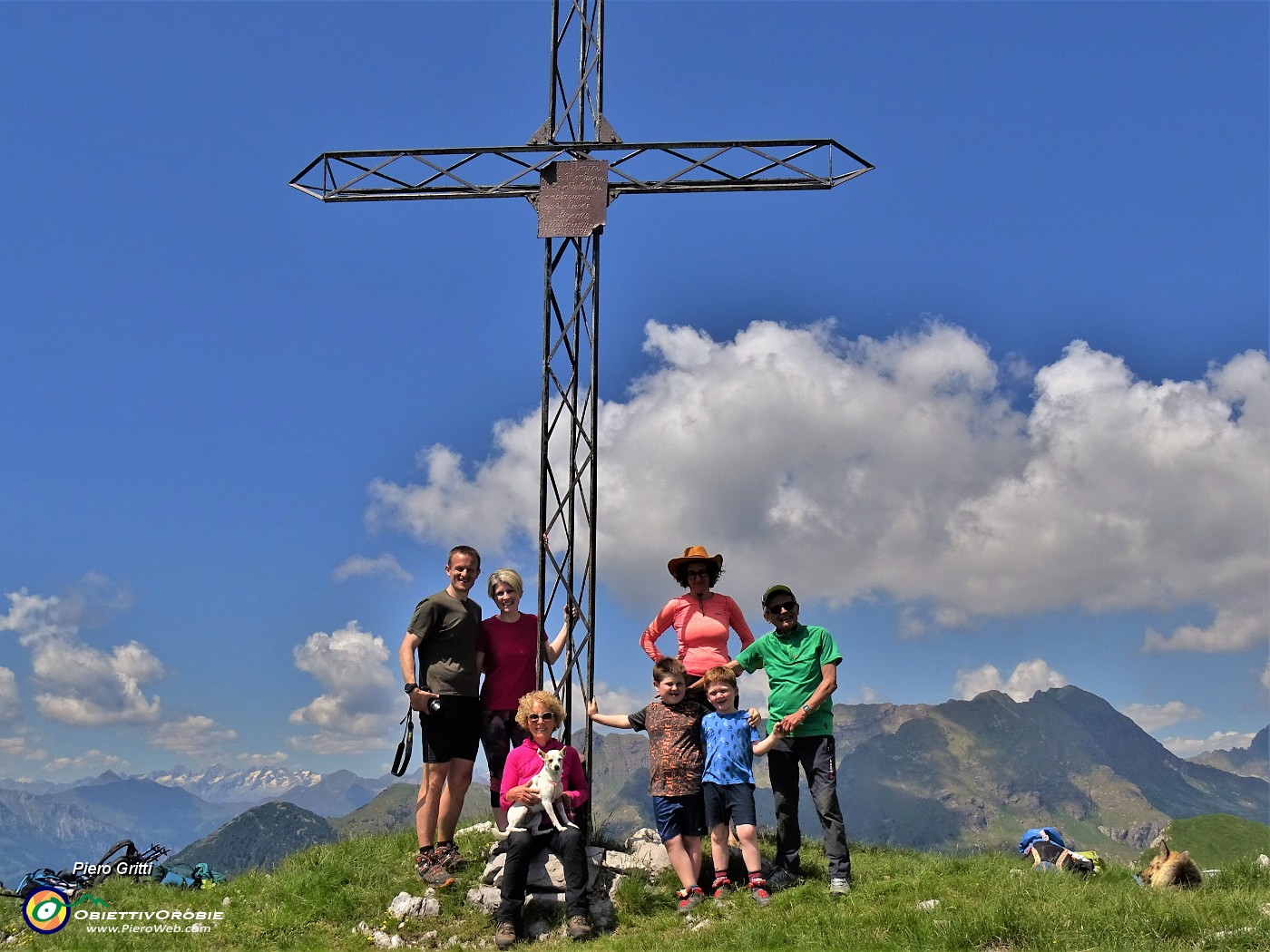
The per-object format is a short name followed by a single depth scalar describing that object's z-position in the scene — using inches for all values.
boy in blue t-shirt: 351.6
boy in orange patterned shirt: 358.9
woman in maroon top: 386.0
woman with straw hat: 382.9
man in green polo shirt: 361.7
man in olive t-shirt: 377.4
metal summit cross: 441.7
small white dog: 347.9
